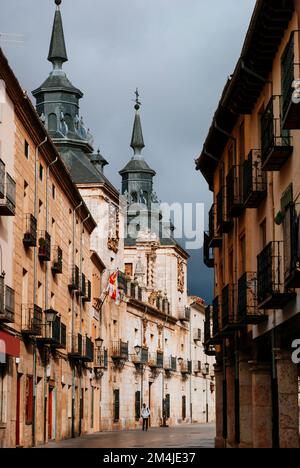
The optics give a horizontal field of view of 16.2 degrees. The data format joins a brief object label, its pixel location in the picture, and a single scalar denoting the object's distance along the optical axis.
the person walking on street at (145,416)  58.25
